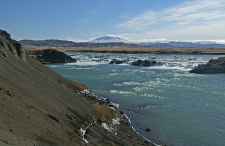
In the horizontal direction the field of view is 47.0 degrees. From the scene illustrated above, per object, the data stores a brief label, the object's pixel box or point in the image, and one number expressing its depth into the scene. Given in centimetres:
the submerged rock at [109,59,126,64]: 8806
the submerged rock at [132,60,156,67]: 8150
